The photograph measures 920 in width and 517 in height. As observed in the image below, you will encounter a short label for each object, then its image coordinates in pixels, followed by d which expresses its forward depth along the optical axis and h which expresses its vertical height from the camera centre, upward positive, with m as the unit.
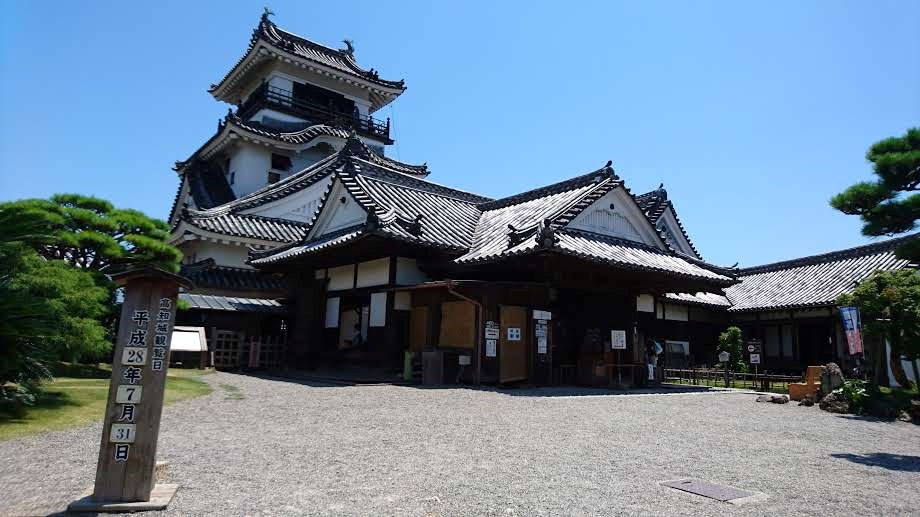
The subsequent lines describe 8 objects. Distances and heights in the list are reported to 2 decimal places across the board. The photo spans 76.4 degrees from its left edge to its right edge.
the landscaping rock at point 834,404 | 12.88 -0.85
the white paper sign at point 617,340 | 16.80 +0.51
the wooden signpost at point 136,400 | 4.76 -0.49
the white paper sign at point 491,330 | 14.49 +0.58
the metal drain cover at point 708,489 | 5.41 -1.22
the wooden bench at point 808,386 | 14.57 -0.54
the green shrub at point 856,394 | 12.74 -0.62
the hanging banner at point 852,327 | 14.32 +0.94
